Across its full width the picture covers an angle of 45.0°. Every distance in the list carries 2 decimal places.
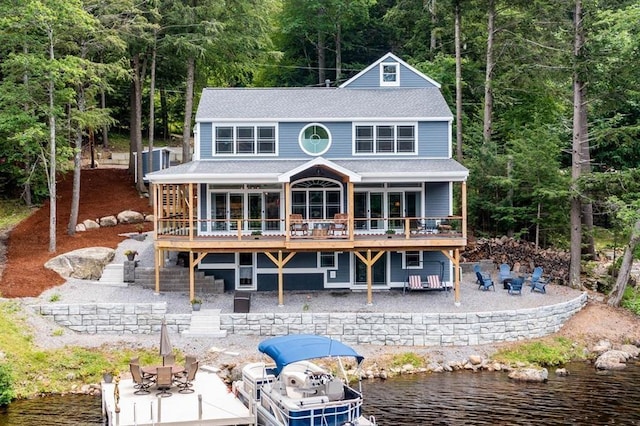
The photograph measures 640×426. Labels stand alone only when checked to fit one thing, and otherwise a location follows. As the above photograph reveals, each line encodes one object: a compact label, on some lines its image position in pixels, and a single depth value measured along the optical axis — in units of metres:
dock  17.00
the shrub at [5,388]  20.39
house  29.75
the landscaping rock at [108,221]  36.47
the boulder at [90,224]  35.76
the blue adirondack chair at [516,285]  28.78
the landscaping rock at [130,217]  37.16
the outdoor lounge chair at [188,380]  19.38
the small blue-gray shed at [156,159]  42.34
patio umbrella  19.98
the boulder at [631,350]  25.81
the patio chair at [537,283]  29.73
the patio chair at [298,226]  28.31
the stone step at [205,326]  25.31
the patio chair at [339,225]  28.05
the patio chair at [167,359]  19.89
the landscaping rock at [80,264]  29.64
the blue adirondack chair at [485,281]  29.47
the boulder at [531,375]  23.08
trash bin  26.28
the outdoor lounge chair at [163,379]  19.00
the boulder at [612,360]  24.50
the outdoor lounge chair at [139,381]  19.23
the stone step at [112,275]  29.63
